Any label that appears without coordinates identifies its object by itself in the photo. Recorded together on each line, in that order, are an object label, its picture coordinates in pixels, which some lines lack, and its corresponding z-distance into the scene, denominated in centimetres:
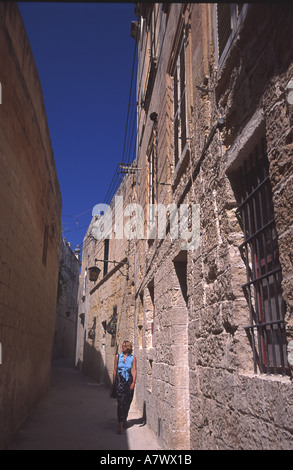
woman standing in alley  571
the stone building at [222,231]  205
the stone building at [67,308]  2375
